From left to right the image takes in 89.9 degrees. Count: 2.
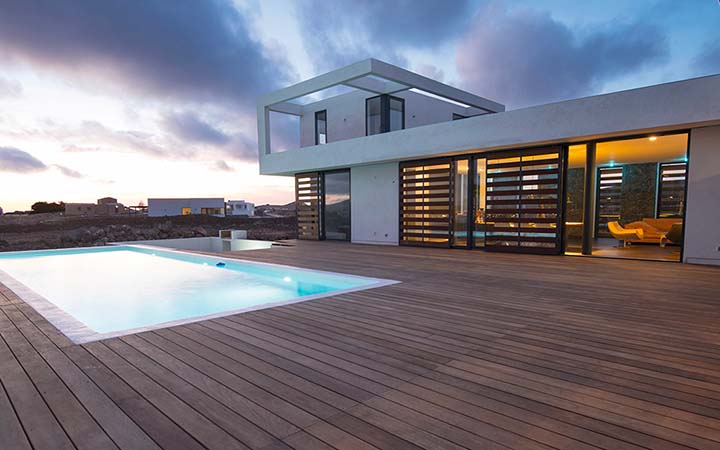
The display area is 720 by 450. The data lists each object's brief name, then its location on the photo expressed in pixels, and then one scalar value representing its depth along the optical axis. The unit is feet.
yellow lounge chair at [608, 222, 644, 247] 31.14
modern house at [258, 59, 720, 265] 20.56
